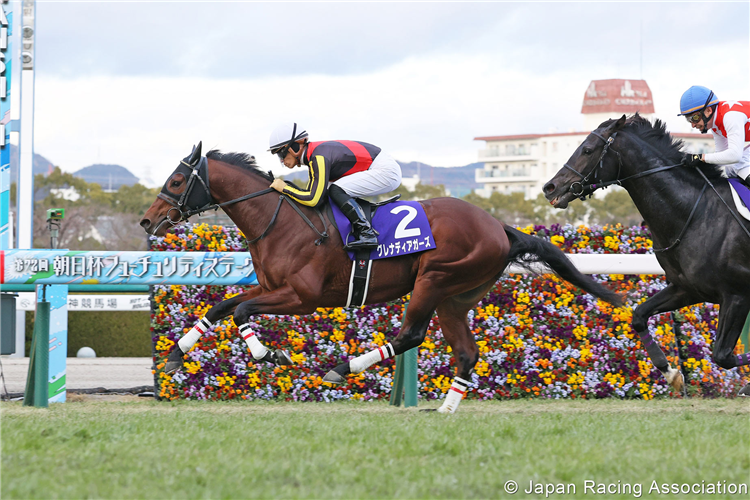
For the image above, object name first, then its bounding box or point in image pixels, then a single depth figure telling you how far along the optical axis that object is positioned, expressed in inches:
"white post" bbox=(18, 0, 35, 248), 919.7
